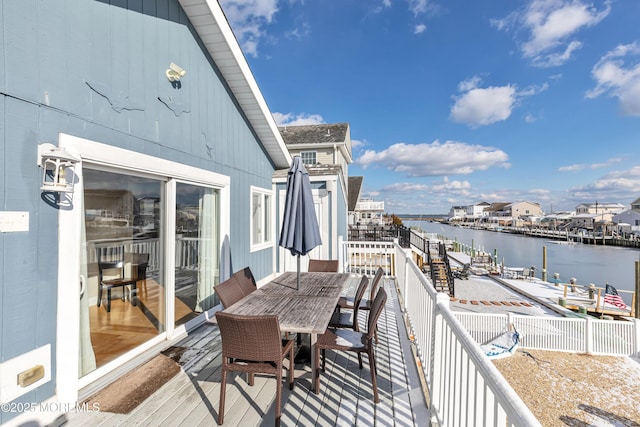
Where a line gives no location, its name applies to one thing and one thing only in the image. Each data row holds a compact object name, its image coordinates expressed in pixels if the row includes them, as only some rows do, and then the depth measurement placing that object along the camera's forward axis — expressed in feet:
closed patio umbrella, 11.20
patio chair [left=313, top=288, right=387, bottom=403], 7.91
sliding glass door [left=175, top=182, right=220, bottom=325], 11.93
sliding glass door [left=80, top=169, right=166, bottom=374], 8.59
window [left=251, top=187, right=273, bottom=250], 19.43
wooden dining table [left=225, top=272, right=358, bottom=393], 7.80
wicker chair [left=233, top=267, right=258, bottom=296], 11.11
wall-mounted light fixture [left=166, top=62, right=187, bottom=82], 11.19
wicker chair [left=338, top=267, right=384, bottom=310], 10.95
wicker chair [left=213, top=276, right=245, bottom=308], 9.35
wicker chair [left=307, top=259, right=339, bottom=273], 15.37
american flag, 49.85
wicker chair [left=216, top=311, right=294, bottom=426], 6.63
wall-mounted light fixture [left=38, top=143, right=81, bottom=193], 6.73
